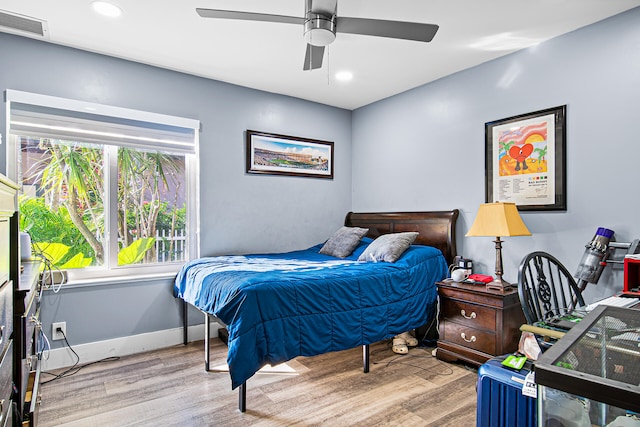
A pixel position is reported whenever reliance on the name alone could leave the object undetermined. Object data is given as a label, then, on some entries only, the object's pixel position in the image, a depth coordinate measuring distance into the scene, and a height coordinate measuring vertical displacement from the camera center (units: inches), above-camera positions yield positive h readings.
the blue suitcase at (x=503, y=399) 42.1 -22.1
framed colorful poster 108.3 +15.6
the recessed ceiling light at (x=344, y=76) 135.6 +50.3
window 112.5 +8.6
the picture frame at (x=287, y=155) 151.5 +23.7
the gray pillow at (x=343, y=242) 144.6 -12.7
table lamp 103.3 -4.2
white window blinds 108.4 +27.9
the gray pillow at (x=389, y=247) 125.1 -12.9
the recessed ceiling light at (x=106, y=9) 90.8 +50.3
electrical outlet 111.6 -36.5
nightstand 103.3 -32.8
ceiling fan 77.2 +40.4
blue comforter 84.1 -23.8
